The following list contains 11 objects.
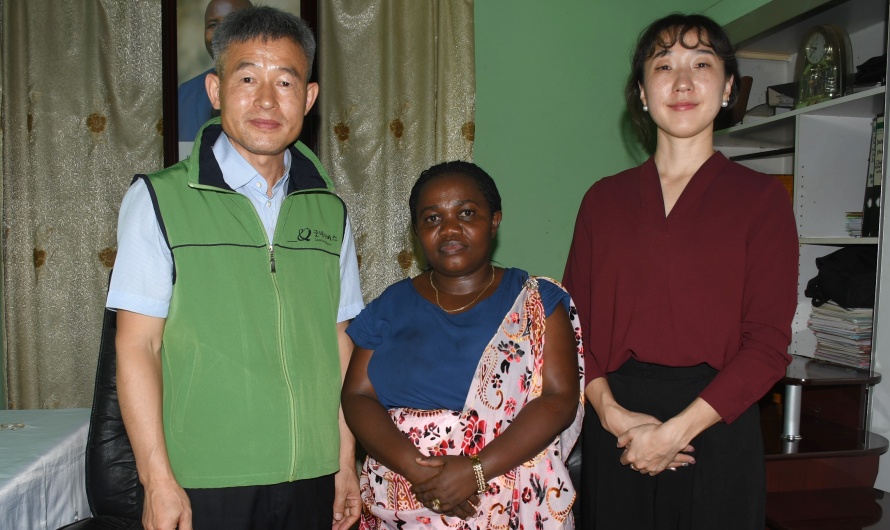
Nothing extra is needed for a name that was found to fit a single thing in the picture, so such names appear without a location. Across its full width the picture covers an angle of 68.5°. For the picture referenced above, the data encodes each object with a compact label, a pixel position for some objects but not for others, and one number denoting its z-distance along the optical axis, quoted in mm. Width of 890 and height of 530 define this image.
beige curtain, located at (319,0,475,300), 2910
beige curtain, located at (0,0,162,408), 2740
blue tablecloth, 1439
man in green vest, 1198
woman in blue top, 1378
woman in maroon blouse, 1305
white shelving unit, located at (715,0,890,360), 2345
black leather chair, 1483
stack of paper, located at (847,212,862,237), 2355
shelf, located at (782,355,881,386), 2037
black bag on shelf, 2230
